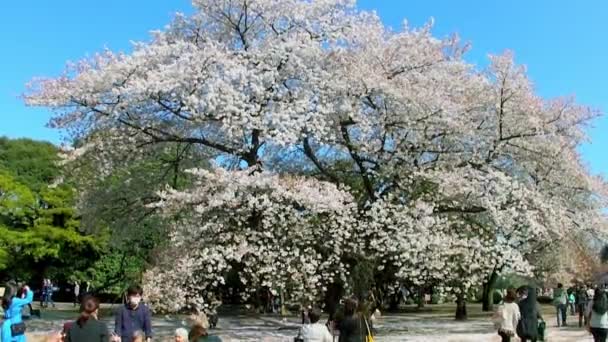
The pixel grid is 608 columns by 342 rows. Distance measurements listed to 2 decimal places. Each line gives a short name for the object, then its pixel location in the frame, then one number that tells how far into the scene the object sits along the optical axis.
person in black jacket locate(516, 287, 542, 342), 10.13
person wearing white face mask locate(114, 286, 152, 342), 7.65
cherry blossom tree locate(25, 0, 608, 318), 15.92
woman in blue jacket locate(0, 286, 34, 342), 9.29
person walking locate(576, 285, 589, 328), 21.02
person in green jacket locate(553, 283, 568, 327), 20.34
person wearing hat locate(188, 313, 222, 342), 5.21
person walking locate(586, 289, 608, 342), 10.57
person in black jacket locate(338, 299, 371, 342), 7.20
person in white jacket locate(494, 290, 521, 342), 9.88
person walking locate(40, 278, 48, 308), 32.88
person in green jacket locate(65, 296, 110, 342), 5.88
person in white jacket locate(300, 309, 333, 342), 6.77
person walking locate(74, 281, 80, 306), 37.50
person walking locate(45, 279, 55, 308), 32.96
